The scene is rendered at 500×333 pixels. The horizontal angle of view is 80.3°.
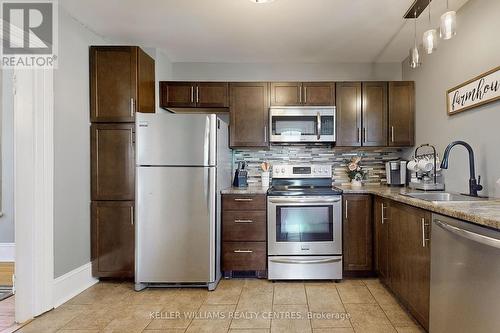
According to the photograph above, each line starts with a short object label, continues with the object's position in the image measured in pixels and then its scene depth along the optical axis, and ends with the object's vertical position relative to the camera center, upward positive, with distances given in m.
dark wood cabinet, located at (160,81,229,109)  3.33 +0.84
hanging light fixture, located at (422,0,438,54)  1.79 +0.77
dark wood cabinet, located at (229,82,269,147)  3.29 +0.60
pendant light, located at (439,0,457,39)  1.60 +0.77
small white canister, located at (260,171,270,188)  3.49 -0.12
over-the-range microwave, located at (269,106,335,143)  3.24 +0.48
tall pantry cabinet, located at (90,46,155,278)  2.75 +0.11
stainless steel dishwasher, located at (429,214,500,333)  1.23 -0.53
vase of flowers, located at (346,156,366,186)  3.45 -0.05
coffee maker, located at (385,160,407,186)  3.31 -0.06
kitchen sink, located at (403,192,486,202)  2.23 -0.23
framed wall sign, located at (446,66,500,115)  1.97 +0.55
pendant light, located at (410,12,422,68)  1.91 +0.71
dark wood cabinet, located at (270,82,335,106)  3.28 +0.83
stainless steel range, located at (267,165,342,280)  2.86 -0.62
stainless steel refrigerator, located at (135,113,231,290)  2.64 -0.28
